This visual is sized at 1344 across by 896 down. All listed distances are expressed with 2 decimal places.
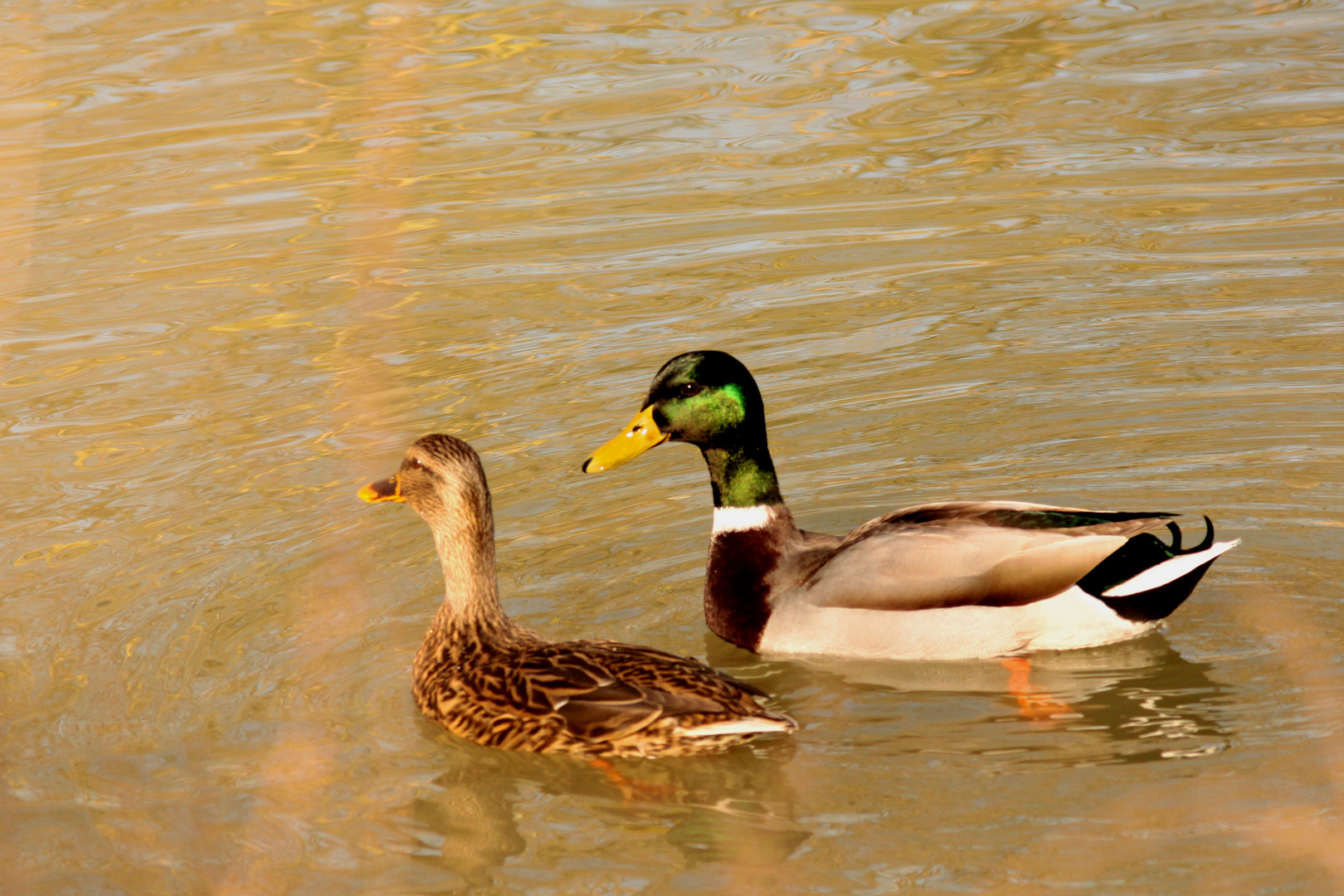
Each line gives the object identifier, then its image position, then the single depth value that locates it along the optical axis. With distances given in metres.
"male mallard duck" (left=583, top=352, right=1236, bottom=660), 12.73
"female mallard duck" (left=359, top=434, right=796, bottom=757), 11.05
